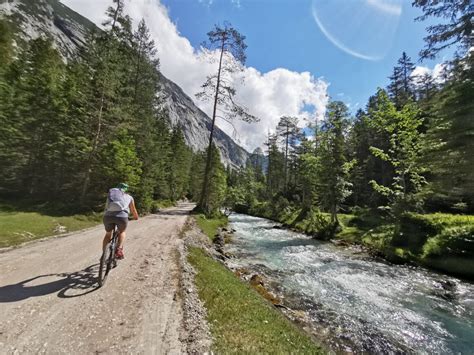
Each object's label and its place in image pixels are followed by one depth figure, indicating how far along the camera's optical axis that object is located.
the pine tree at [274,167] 65.86
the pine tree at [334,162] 26.73
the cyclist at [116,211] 6.75
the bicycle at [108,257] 6.44
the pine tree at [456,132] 7.56
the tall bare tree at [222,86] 26.19
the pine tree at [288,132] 57.56
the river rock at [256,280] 10.40
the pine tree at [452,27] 9.74
